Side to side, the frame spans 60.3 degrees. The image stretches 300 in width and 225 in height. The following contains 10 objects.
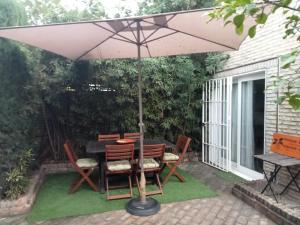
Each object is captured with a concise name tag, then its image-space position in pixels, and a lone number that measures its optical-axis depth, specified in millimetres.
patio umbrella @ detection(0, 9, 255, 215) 3002
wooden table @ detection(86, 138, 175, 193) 4410
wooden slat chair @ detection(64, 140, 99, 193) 4461
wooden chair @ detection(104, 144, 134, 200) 4234
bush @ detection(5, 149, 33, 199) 3945
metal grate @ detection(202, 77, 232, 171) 5891
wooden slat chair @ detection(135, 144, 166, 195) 4367
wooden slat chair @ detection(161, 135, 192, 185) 4970
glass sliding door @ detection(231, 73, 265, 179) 5207
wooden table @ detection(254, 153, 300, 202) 3626
